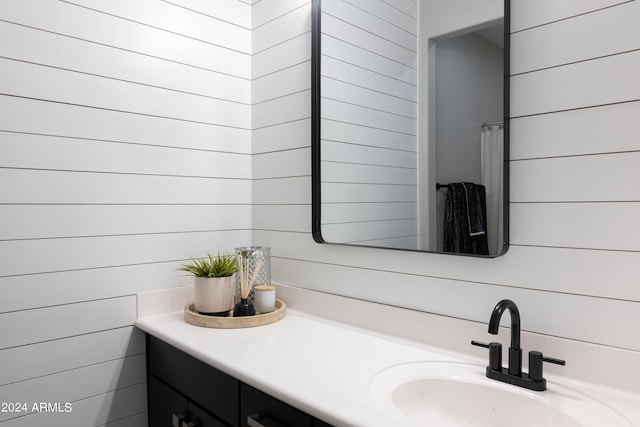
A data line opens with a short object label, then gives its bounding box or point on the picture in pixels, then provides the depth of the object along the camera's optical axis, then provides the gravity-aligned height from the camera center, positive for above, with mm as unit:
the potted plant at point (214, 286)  1509 -242
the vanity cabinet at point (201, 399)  1036 -494
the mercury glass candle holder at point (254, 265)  1575 -179
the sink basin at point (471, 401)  907 -406
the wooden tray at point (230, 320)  1439 -345
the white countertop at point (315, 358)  902 -376
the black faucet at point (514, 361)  982 -332
